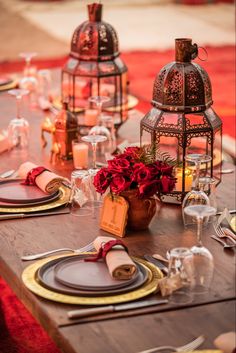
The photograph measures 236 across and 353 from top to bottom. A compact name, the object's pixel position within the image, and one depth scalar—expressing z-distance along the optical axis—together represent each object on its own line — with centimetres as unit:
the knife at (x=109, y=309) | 276
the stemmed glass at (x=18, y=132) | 464
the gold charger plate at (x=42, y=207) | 372
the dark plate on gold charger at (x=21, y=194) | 378
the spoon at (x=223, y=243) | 333
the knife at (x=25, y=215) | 366
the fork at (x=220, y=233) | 340
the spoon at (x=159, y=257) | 321
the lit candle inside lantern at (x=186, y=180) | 380
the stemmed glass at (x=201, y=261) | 287
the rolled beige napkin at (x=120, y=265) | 297
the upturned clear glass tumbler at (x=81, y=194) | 369
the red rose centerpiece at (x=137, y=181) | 337
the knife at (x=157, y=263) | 311
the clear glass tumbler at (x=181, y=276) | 282
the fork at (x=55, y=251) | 323
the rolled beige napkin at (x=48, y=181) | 388
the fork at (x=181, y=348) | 253
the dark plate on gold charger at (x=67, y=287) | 288
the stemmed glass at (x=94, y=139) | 385
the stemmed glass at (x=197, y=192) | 340
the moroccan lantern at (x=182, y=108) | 372
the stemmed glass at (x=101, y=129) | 447
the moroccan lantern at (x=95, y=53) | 483
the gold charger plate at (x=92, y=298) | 285
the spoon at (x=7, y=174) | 419
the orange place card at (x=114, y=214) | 343
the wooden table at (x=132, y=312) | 262
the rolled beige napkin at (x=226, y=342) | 248
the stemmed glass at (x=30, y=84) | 571
